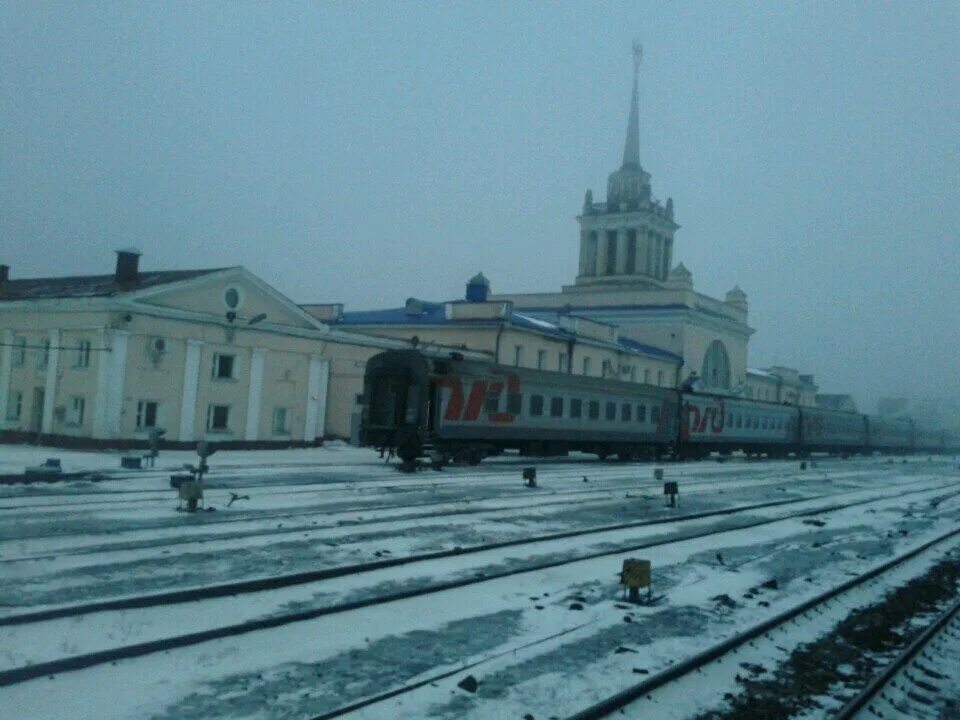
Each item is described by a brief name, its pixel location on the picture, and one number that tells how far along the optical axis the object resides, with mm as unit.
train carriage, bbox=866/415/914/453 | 67188
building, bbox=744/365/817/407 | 82312
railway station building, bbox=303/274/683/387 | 44219
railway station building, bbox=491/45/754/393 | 64812
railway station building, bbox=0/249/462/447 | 28062
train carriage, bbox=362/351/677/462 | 26797
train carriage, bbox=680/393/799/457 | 42938
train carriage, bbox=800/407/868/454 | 56438
